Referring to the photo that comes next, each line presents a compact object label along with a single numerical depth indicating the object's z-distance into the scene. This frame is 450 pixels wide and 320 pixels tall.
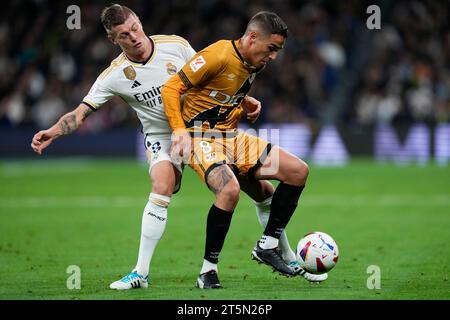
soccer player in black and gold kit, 14.95
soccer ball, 15.45
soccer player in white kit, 15.55
